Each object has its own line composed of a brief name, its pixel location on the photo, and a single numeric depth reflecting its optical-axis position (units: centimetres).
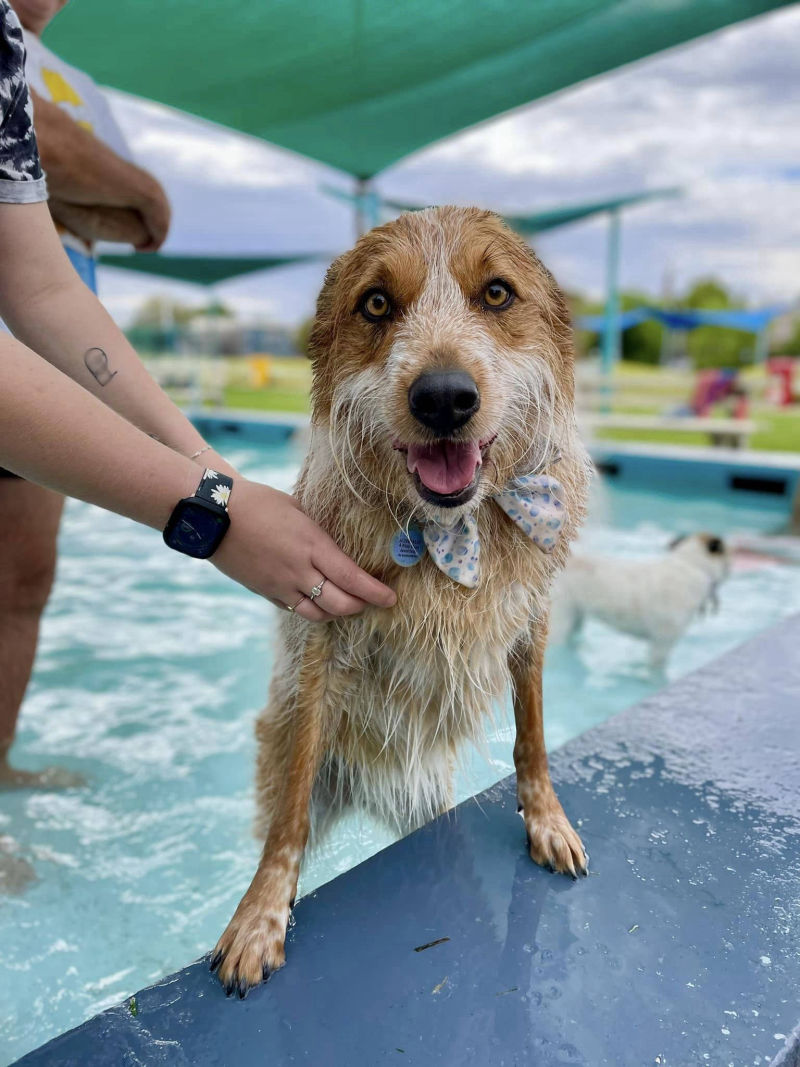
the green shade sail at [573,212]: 1136
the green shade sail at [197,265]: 1184
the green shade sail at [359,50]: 341
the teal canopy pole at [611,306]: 1317
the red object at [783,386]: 2175
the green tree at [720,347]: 4756
